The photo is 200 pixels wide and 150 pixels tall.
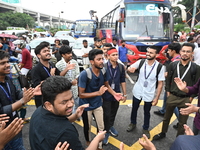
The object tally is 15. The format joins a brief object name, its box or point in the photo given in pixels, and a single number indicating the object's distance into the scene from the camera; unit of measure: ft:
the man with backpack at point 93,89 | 8.72
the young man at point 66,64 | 10.57
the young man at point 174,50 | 11.79
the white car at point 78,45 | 28.52
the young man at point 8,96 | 6.47
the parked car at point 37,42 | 30.28
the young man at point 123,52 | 24.32
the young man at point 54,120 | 4.03
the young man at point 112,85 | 10.13
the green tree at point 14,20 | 141.40
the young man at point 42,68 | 9.34
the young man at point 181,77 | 9.48
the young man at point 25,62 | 16.10
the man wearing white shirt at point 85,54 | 21.62
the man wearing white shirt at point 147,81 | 10.35
